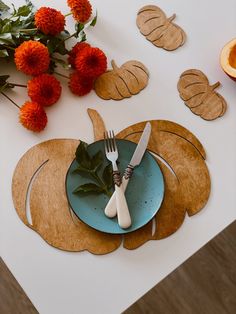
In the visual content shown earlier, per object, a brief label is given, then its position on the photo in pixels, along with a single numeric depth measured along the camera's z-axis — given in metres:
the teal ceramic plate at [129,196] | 0.84
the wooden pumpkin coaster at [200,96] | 1.02
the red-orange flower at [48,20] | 0.94
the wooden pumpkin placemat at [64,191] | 0.83
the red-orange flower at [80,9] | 0.99
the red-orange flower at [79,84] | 0.96
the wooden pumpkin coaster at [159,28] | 1.08
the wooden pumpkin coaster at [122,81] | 1.00
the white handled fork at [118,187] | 0.83
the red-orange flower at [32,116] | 0.90
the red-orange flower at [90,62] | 0.94
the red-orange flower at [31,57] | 0.90
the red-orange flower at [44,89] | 0.91
